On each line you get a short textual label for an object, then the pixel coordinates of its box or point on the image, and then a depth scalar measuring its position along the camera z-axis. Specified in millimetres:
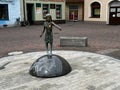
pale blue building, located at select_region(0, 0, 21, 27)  15995
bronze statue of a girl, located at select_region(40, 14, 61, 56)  4304
